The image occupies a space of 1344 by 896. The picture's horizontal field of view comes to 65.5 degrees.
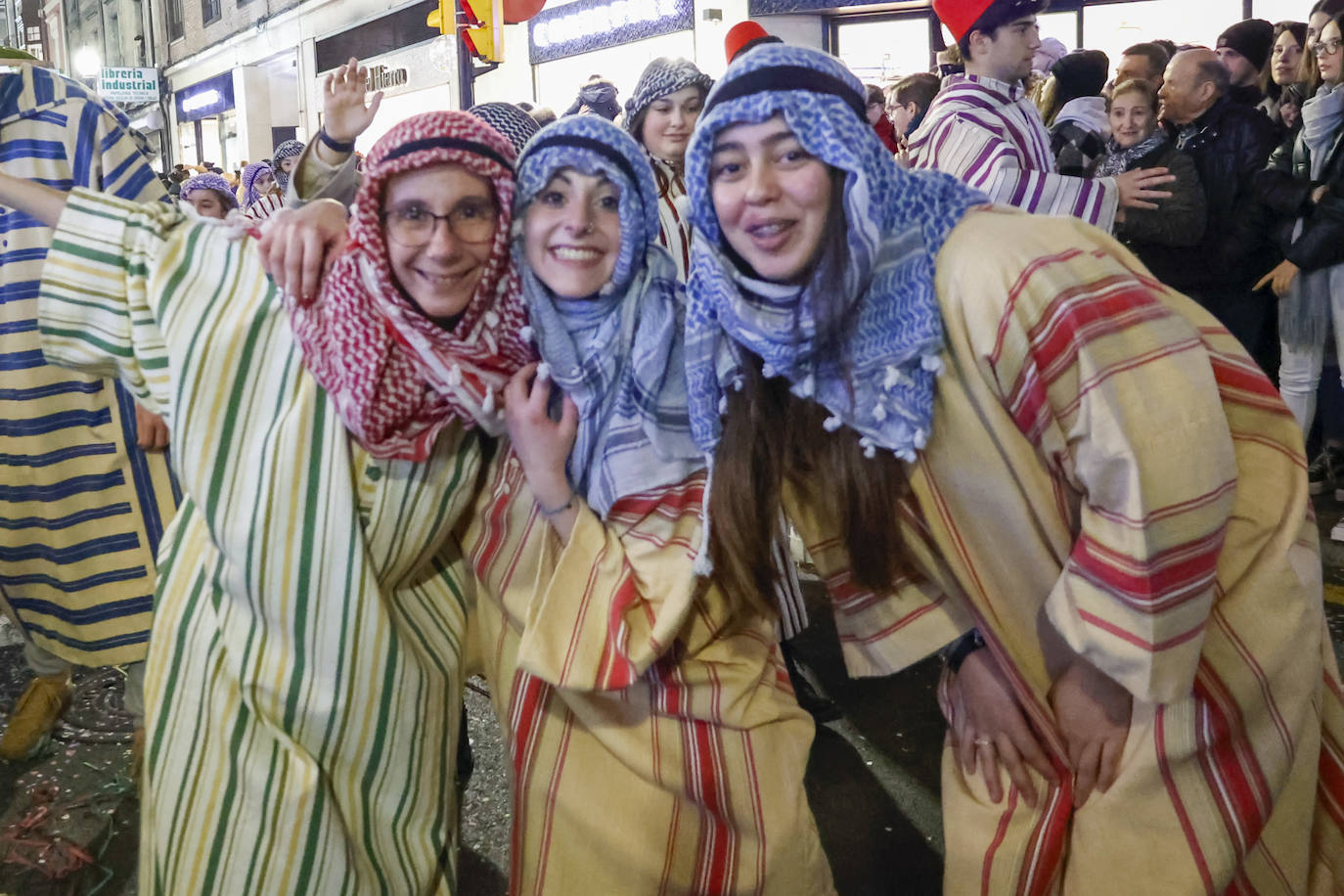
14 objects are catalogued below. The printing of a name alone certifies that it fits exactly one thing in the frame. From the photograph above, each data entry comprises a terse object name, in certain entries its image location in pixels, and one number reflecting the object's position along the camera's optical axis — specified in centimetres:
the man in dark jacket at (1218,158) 434
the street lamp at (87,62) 3155
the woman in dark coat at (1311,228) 411
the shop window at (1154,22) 834
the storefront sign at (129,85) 2641
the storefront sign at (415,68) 1551
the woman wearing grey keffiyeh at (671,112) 355
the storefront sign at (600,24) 1162
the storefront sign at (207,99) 2277
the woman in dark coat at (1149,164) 420
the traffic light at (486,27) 929
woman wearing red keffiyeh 180
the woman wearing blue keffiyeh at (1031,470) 154
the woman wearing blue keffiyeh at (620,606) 186
